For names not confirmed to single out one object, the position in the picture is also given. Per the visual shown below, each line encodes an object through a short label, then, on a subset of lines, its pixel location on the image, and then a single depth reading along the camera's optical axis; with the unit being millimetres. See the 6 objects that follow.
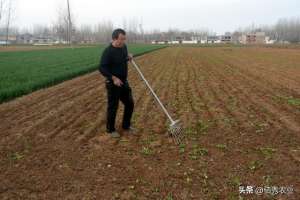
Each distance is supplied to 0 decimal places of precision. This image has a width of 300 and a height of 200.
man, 5822
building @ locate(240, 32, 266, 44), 125838
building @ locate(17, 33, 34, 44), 140025
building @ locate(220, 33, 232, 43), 150250
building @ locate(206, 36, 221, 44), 152075
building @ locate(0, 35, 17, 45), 126662
